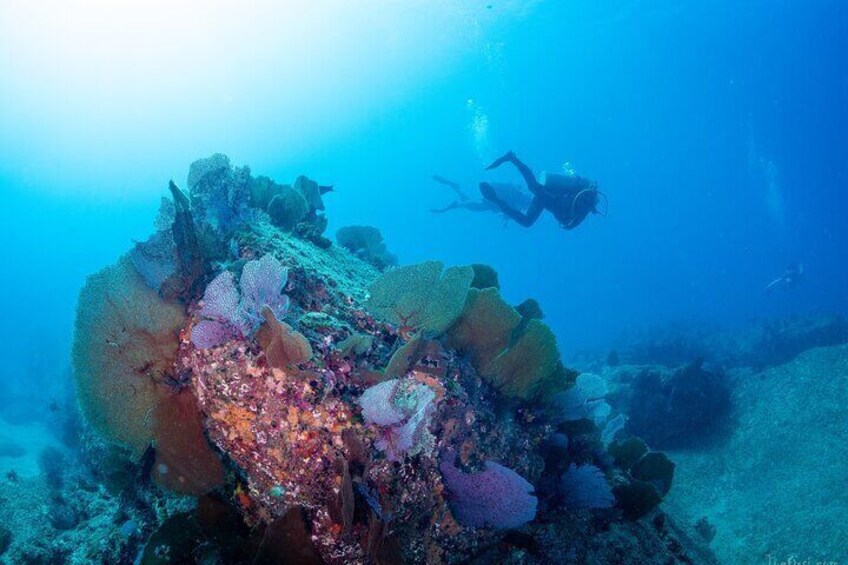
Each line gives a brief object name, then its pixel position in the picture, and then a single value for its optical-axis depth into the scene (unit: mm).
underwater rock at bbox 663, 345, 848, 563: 6312
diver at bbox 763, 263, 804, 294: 14272
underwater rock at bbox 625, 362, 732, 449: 9344
